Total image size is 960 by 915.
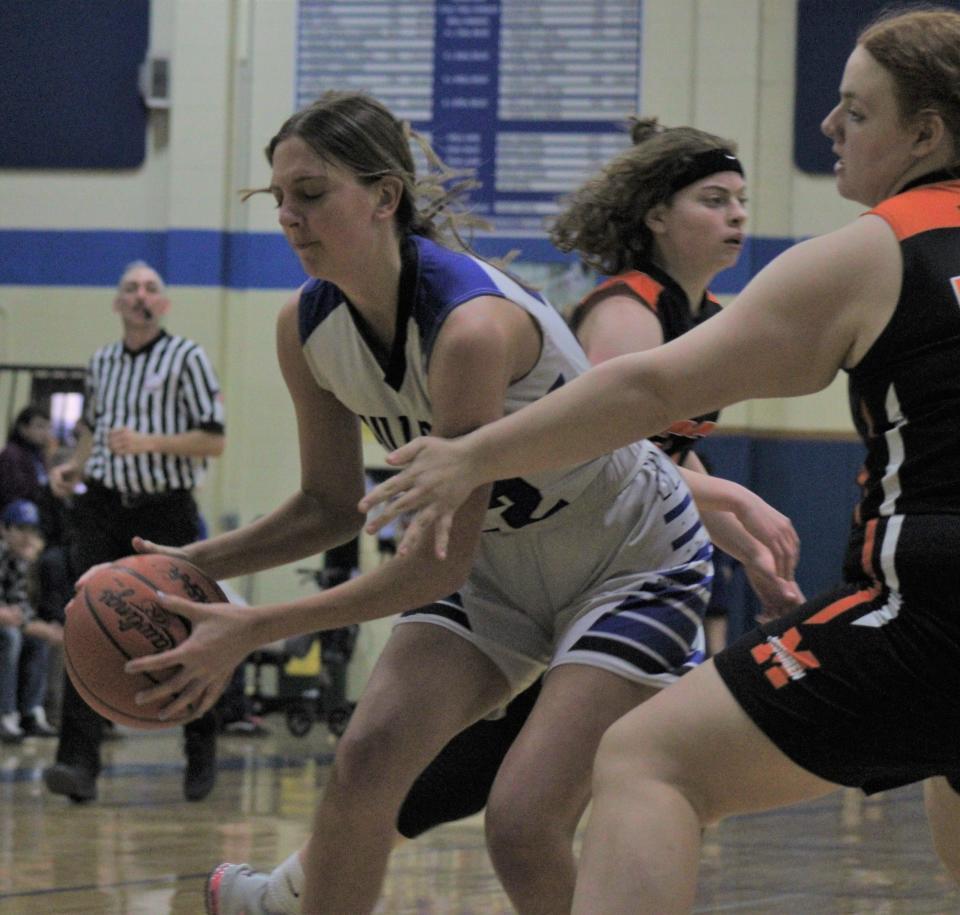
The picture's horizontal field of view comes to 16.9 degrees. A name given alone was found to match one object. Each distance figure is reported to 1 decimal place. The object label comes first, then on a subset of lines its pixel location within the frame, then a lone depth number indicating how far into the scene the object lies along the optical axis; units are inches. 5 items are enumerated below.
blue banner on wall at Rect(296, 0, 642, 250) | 725.2
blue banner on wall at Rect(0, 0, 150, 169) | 766.7
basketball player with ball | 187.1
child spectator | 579.8
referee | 426.0
